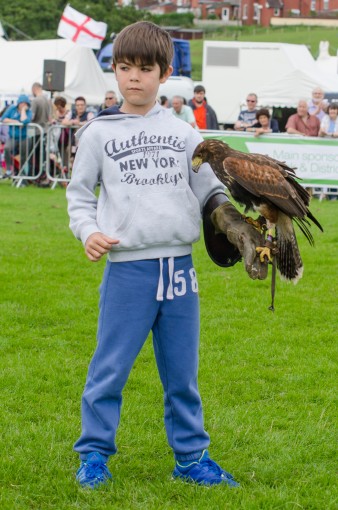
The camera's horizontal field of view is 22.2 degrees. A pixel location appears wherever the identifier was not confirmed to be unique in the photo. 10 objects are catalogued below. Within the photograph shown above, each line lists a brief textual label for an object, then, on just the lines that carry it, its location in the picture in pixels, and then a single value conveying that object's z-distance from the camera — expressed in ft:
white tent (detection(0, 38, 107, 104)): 85.35
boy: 11.27
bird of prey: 11.51
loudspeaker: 62.23
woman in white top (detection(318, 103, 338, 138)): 49.49
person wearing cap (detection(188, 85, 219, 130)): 55.72
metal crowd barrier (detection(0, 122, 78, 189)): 55.11
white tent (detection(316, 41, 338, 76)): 102.21
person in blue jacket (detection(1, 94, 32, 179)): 55.88
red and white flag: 97.40
